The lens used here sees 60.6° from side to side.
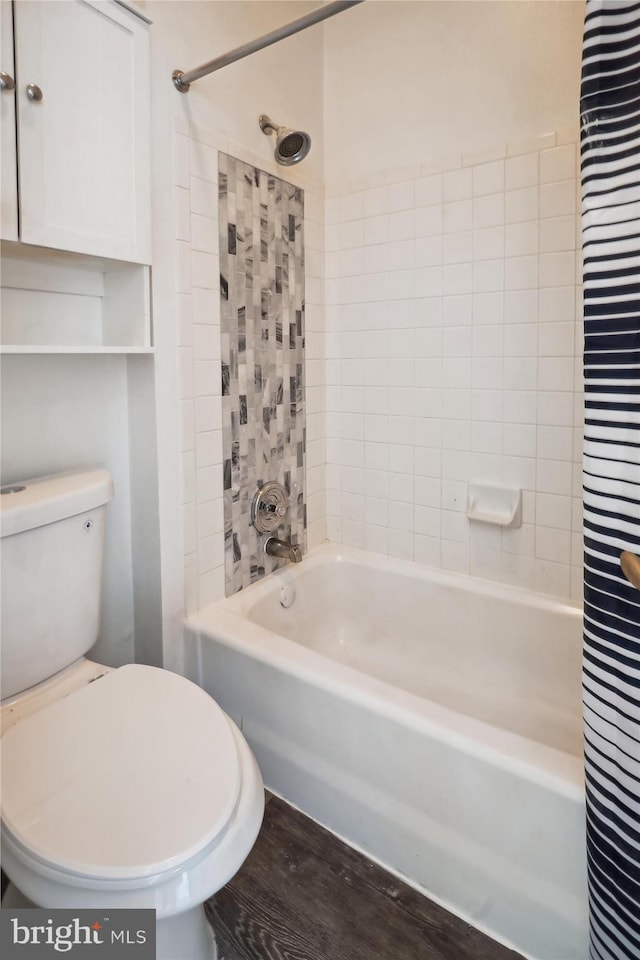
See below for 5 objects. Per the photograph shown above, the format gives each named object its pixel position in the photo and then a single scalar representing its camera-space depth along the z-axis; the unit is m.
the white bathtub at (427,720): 1.12
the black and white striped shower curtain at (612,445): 0.94
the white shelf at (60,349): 1.12
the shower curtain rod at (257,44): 1.20
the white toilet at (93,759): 0.85
